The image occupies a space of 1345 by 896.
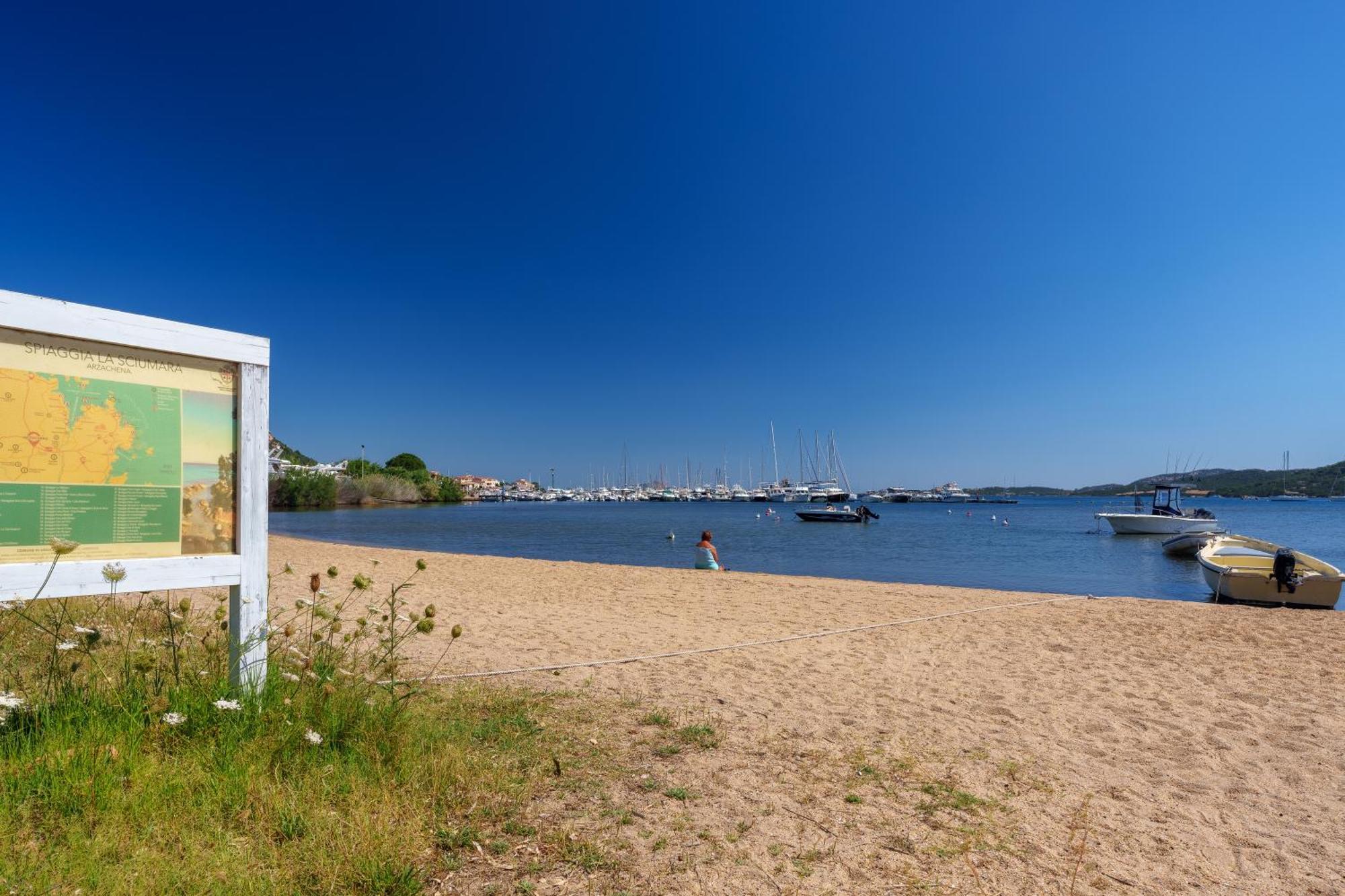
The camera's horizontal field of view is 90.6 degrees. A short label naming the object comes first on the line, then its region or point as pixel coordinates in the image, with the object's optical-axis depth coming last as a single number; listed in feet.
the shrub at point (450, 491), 385.70
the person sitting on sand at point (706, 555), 54.29
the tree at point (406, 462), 450.30
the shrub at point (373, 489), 290.97
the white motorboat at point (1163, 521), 118.93
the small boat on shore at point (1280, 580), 42.55
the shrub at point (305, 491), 257.55
